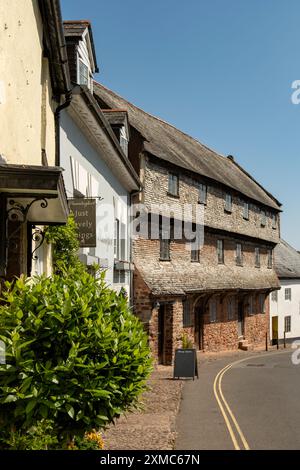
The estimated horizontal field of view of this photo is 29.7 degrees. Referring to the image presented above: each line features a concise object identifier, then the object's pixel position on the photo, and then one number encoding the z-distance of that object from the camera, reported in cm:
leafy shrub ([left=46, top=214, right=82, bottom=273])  1114
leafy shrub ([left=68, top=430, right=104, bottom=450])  798
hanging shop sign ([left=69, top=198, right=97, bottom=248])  1250
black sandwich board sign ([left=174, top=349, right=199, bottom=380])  1995
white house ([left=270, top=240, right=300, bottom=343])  4369
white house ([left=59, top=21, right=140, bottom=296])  1293
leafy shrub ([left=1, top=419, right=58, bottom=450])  654
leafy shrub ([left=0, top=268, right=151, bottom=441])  546
